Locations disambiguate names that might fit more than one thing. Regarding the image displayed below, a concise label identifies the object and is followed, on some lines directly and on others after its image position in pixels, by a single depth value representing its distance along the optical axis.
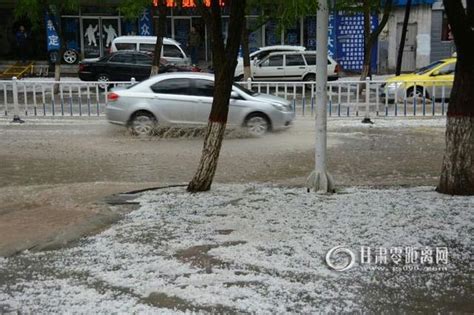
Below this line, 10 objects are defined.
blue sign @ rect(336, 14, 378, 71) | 31.11
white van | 26.08
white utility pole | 7.65
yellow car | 17.06
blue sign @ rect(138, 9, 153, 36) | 31.08
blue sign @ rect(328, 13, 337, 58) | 31.20
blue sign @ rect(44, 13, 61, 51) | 30.39
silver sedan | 13.34
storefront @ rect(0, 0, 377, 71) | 31.14
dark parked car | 24.34
